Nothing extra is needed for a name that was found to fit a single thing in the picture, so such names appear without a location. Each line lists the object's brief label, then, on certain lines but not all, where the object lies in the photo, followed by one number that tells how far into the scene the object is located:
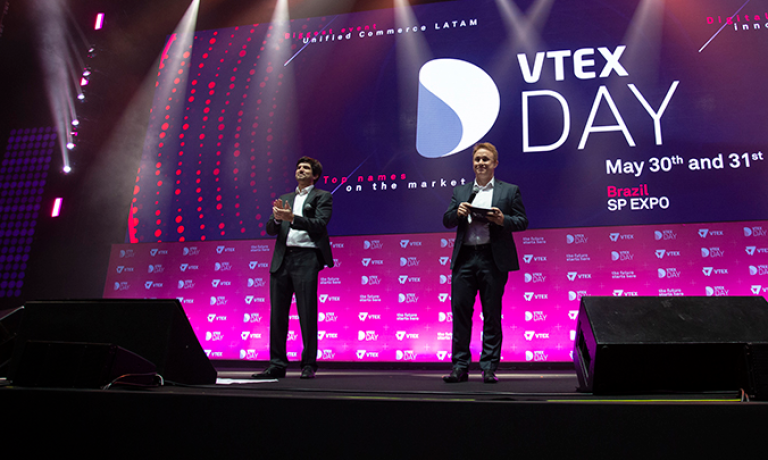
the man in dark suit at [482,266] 2.53
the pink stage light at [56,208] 4.85
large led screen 3.95
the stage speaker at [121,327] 1.66
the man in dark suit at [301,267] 2.93
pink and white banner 3.74
